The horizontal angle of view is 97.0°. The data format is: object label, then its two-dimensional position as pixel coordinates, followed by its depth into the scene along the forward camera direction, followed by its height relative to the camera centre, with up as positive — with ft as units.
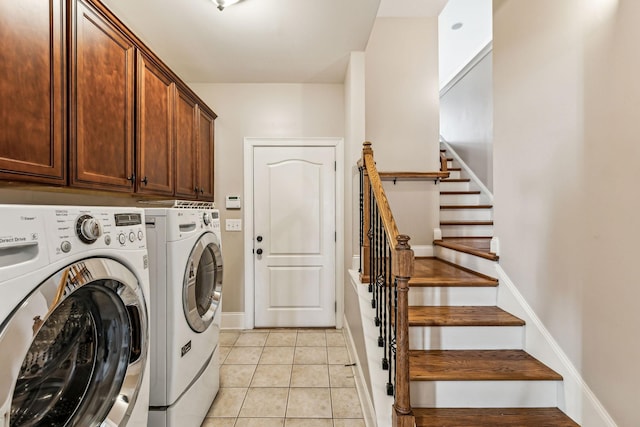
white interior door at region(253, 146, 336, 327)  9.90 -0.36
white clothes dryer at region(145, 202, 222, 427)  4.54 -1.79
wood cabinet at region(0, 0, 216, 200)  3.46 +1.77
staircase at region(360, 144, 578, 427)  4.65 -2.73
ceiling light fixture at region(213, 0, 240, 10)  5.89 +4.40
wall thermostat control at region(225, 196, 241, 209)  9.91 +0.38
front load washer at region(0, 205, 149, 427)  2.26 -1.06
